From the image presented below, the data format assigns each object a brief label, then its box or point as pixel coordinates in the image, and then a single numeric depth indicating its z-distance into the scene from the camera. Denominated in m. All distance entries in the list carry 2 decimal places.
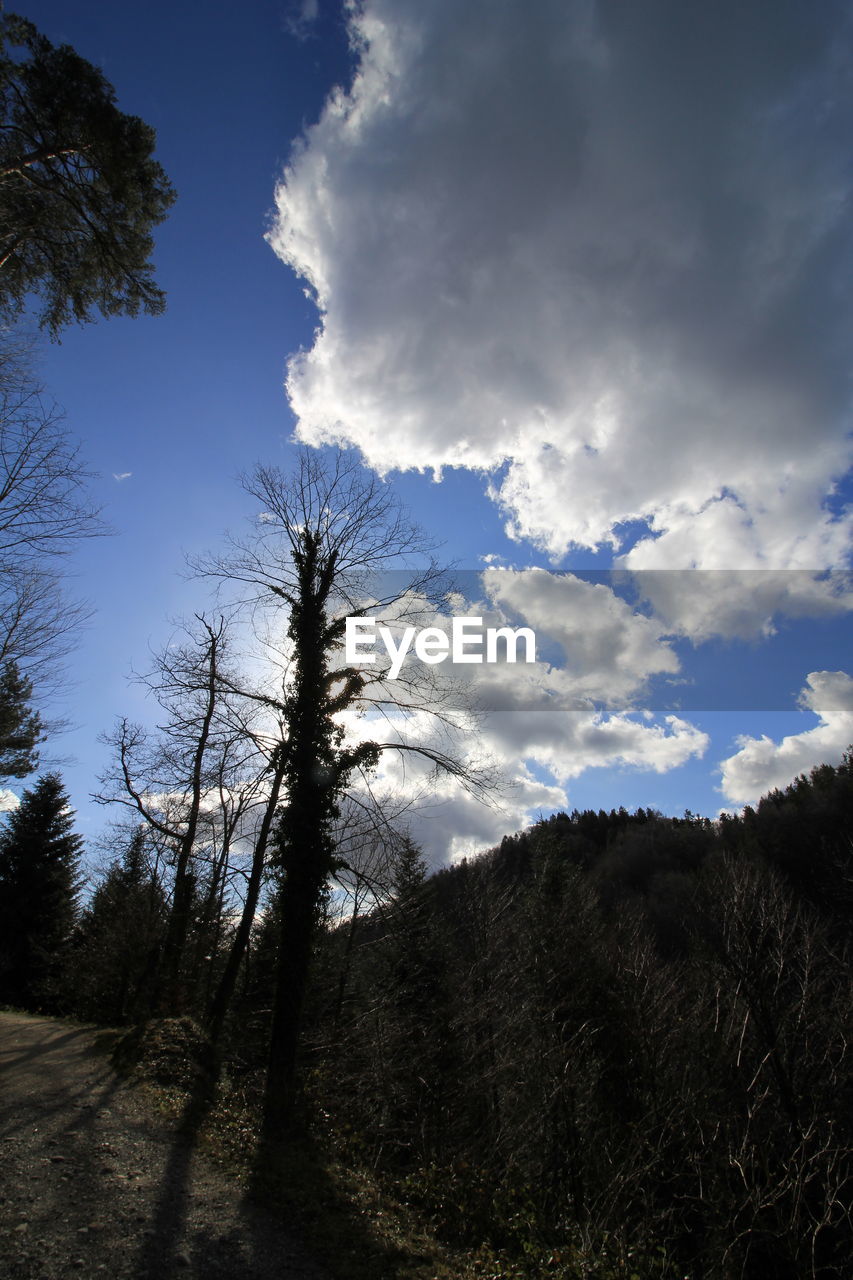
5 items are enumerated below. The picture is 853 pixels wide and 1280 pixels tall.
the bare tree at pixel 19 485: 8.67
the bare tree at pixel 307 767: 9.33
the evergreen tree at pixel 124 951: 20.53
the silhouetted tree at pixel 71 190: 7.59
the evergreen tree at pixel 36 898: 27.03
